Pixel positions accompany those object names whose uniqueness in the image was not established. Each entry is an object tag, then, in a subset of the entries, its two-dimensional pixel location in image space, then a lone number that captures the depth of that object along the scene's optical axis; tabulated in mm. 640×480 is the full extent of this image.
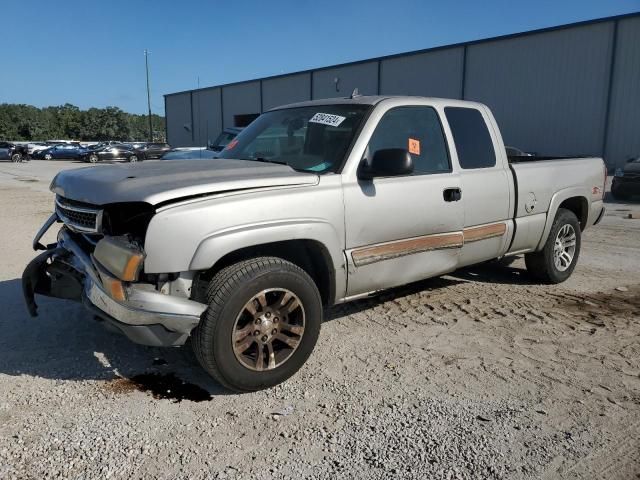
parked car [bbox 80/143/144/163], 35219
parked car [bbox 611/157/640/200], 13672
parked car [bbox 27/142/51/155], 41681
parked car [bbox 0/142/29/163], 38156
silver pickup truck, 3018
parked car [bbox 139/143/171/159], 33375
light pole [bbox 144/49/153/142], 51872
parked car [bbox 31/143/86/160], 41619
